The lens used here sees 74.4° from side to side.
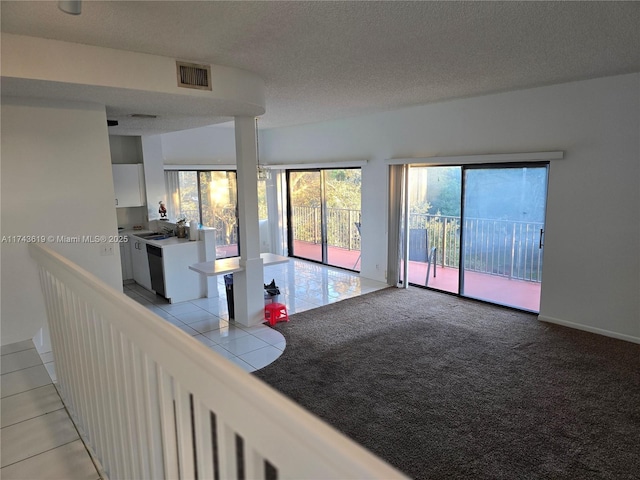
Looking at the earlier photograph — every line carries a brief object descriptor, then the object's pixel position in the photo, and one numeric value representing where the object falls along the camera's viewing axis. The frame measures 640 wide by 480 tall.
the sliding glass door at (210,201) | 7.91
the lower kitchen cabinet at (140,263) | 6.49
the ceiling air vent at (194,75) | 3.39
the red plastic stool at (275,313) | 5.09
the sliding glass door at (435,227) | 6.15
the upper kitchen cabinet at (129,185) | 6.72
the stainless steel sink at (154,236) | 6.48
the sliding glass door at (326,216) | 7.88
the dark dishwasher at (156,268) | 6.00
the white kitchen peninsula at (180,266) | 5.91
